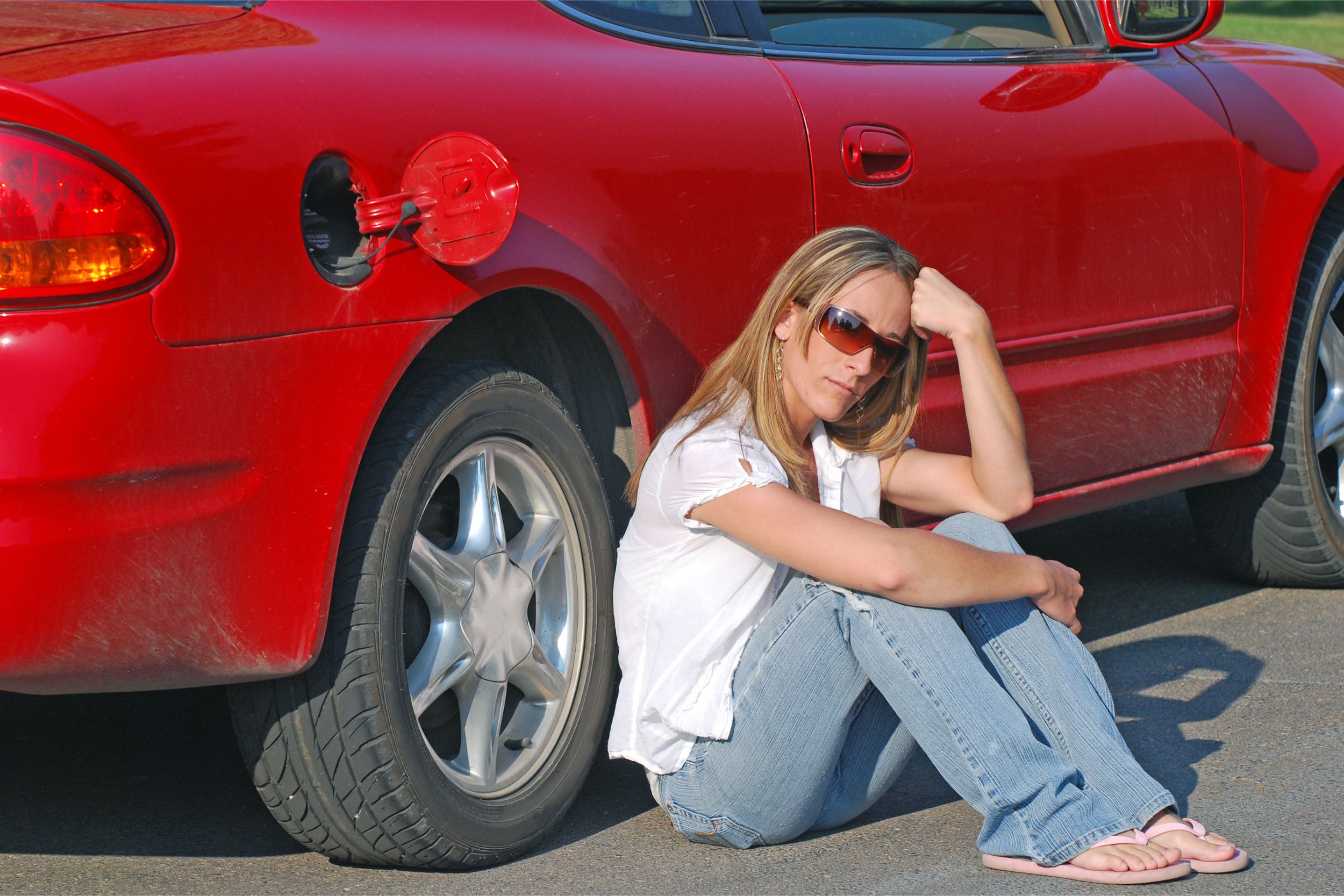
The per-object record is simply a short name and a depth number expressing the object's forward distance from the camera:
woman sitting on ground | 5.44
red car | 5.05
